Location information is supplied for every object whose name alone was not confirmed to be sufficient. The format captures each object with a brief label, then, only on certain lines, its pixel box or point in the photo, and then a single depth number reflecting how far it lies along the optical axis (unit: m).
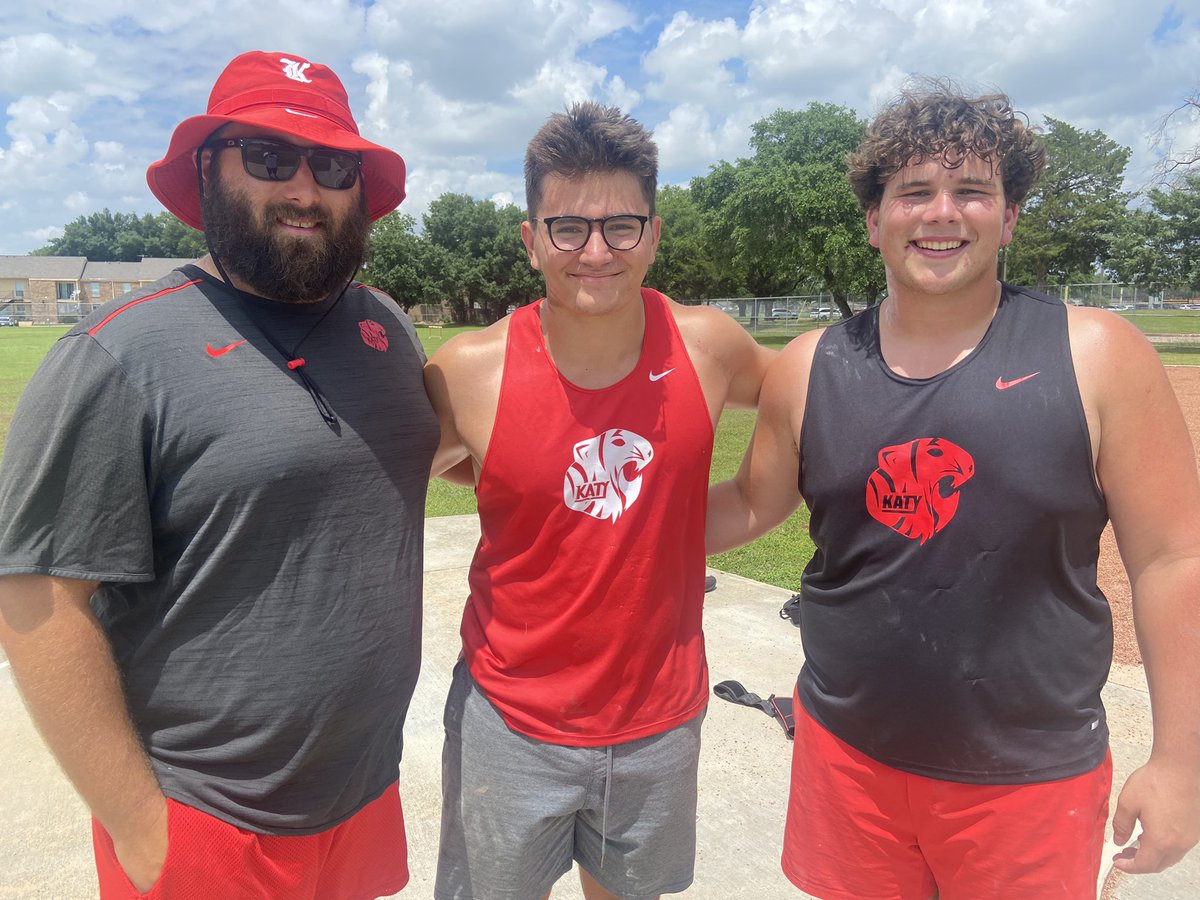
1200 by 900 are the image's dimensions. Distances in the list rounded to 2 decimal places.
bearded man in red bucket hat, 1.56
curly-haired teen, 1.69
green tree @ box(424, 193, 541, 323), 60.75
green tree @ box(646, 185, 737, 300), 56.16
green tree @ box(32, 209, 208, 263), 101.62
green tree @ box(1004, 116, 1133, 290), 52.50
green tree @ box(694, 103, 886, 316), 39.47
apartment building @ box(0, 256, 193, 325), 75.81
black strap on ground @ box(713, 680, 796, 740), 3.67
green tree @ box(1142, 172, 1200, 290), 31.70
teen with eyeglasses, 2.05
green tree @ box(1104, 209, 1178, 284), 33.00
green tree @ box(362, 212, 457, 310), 60.03
